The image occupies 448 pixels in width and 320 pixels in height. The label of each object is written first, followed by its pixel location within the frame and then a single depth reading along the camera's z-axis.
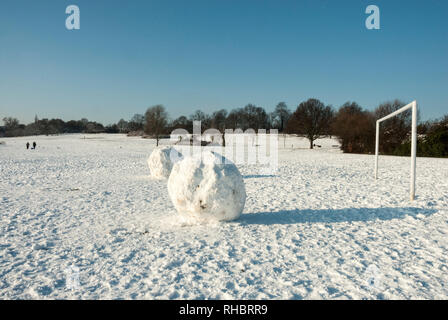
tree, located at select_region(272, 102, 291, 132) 87.88
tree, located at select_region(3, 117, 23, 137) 94.94
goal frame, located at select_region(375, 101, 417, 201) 9.16
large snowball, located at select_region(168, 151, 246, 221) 6.31
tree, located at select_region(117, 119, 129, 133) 113.44
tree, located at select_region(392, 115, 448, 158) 29.98
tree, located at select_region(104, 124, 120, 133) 109.38
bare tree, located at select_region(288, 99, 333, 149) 46.16
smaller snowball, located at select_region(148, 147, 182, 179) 13.81
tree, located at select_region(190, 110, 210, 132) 73.55
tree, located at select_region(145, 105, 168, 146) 58.00
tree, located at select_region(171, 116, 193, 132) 65.62
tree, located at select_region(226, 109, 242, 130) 72.12
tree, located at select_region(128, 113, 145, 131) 102.49
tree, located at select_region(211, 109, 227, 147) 65.69
